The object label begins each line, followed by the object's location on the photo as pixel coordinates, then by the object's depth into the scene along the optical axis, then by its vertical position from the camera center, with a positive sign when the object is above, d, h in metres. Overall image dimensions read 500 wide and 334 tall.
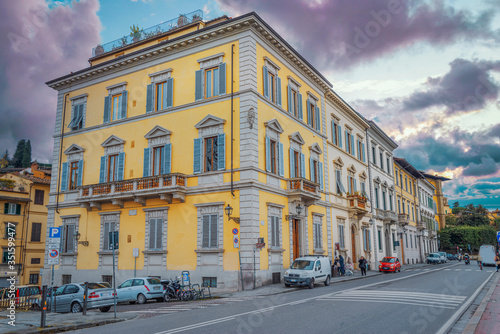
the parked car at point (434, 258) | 60.91 -2.31
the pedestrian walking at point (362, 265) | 32.31 -1.71
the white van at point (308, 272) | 22.06 -1.54
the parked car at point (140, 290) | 19.81 -2.17
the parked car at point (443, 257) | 63.01 -2.25
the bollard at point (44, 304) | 12.20 -1.74
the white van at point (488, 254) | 51.88 -1.53
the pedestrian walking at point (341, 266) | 31.12 -1.72
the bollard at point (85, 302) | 14.99 -2.04
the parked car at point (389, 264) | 37.41 -1.97
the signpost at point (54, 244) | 15.86 +0.06
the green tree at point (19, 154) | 79.81 +17.65
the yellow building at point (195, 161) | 23.64 +5.36
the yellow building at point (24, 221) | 41.12 +2.54
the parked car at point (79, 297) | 16.98 -2.15
